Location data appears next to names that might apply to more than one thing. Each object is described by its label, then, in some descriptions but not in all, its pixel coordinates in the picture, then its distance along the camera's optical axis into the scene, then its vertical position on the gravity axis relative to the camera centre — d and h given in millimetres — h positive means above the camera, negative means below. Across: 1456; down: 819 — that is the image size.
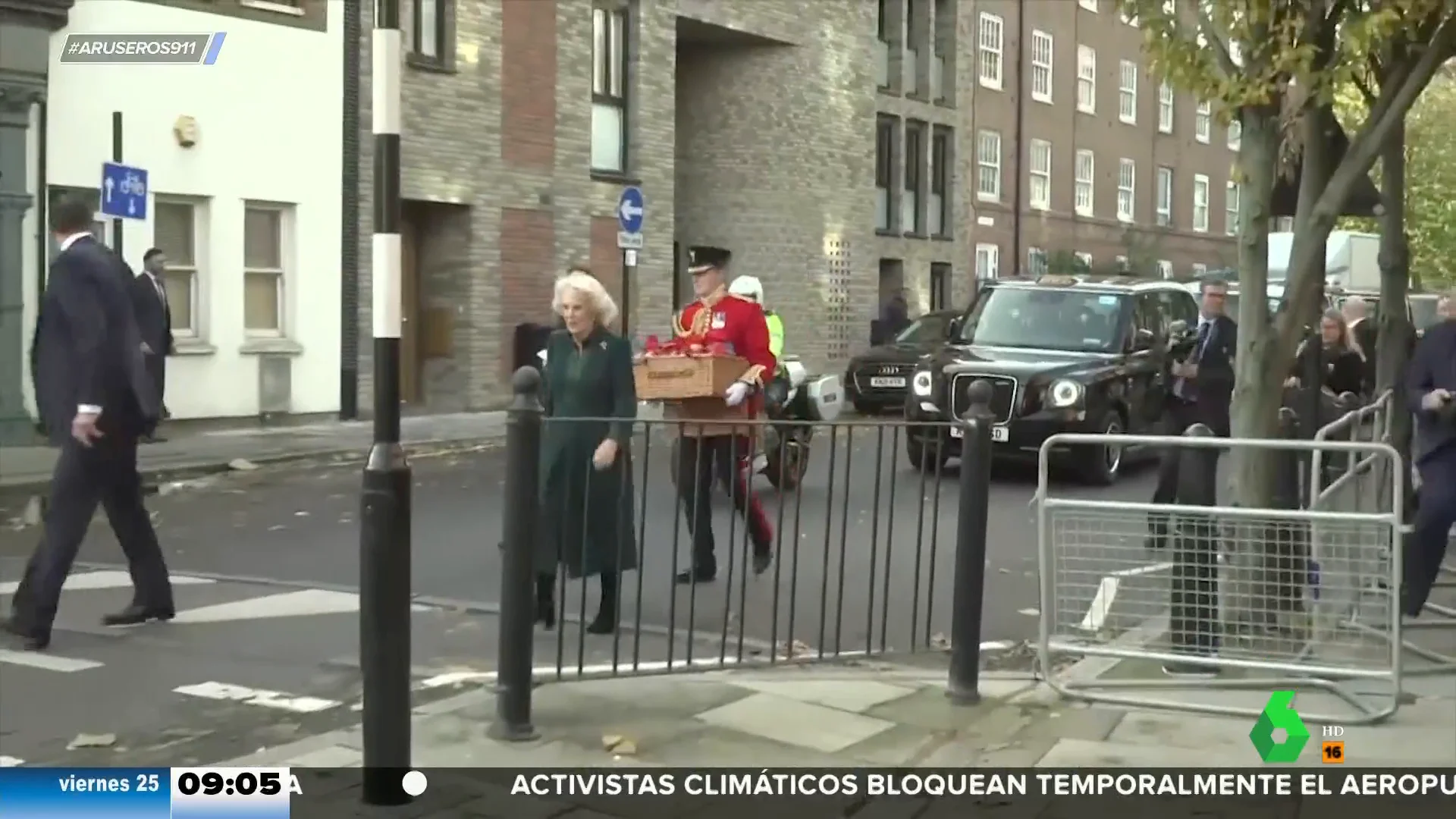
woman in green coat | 6867 -552
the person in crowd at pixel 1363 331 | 15242 -69
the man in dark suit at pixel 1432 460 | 8398 -660
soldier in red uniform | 7531 -533
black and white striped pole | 5188 -641
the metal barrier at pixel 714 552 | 6648 -1064
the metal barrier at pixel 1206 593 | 6680 -1072
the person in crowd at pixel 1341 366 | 14625 -360
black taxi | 15359 -371
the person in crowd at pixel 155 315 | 16359 -74
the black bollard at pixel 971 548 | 6652 -880
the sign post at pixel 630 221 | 22391 +1190
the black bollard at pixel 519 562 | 5844 -846
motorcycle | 7750 -688
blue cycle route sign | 16234 +1084
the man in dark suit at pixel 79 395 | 7707 -399
